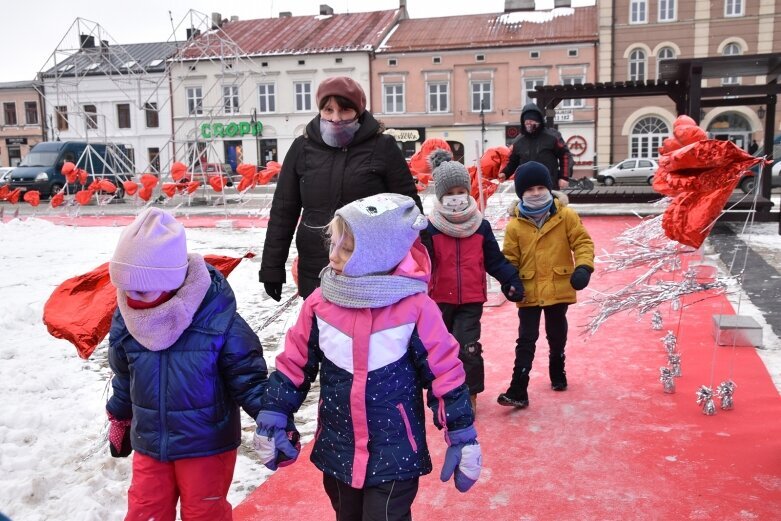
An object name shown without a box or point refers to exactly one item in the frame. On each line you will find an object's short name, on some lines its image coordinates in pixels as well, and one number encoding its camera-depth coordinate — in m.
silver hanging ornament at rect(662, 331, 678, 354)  4.65
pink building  34.72
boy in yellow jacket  4.14
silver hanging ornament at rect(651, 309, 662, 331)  5.77
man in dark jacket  7.00
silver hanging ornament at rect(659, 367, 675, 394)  4.31
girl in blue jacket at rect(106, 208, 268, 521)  2.34
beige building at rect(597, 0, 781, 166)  32.50
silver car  28.50
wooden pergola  11.13
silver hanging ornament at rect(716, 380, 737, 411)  3.95
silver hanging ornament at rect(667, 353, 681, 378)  4.60
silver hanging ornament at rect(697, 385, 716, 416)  3.91
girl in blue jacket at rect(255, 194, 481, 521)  2.22
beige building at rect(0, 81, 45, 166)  47.12
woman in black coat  3.31
